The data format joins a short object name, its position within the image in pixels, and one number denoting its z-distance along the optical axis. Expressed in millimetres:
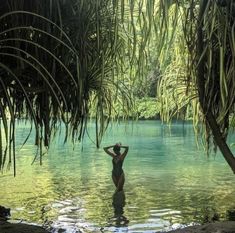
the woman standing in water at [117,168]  9958
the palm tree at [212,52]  3045
